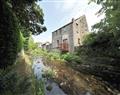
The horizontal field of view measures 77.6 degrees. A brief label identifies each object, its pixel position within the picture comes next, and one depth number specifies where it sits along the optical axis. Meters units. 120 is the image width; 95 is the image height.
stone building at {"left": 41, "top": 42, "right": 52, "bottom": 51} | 18.22
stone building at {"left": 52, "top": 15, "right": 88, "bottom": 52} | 13.16
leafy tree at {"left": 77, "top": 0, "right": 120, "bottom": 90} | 3.63
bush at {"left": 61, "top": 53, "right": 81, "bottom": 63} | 5.47
